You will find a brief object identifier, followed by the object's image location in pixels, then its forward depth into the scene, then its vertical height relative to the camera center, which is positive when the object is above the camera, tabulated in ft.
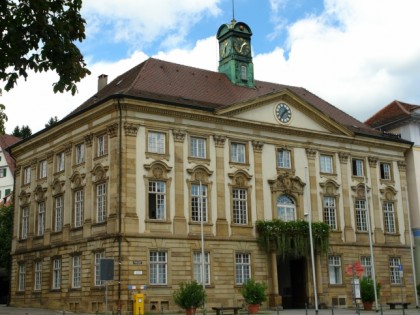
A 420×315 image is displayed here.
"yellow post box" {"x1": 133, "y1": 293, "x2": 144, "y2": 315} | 118.01 +1.10
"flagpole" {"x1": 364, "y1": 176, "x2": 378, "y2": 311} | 134.68 +16.28
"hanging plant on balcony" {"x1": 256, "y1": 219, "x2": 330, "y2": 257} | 140.36 +14.26
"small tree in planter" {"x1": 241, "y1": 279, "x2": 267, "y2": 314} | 119.96 +2.09
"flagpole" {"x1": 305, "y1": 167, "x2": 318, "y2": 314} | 128.61 +20.39
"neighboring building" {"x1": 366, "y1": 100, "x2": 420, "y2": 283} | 174.09 +44.33
